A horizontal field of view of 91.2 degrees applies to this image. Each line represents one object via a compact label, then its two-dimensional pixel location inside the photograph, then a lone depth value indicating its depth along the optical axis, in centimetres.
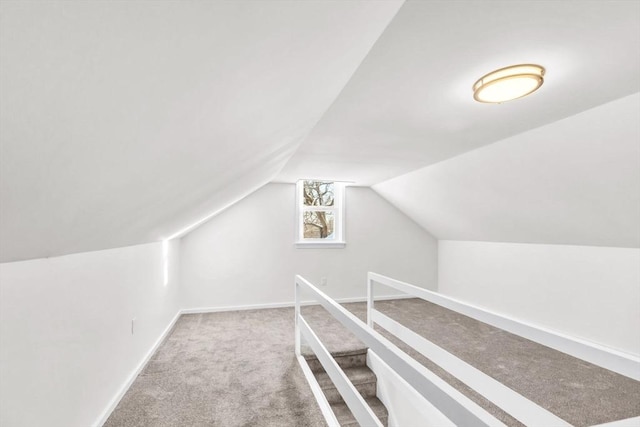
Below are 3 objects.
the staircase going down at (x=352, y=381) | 247
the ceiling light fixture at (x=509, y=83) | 148
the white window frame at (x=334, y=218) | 475
